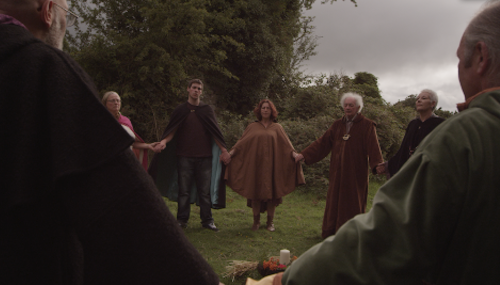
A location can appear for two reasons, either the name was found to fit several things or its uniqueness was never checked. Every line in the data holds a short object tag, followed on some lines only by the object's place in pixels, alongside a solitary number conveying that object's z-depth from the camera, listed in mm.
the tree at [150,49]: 12141
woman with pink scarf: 5809
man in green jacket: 890
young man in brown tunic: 6547
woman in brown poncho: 6652
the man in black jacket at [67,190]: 753
